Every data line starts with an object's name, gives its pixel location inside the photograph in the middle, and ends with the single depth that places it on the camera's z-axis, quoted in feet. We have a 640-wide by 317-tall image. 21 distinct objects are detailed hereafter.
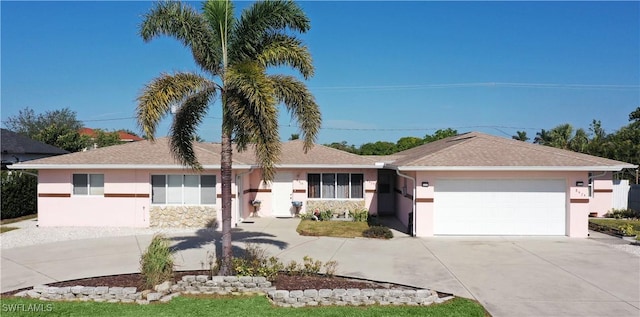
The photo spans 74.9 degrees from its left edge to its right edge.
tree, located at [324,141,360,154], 188.05
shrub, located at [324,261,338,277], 31.30
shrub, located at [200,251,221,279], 30.34
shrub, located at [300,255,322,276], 31.17
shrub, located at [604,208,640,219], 63.72
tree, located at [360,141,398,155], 157.69
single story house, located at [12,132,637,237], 47.73
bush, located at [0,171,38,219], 61.57
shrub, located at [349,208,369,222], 61.36
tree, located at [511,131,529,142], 157.17
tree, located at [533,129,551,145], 141.59
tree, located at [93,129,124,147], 156.69
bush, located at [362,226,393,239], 47.75
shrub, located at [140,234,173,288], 28.53
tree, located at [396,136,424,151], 159.53
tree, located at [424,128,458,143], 155.43
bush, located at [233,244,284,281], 29.68
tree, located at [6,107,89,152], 109.50
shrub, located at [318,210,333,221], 61.98
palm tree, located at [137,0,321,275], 28.58
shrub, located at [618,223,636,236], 46.83
